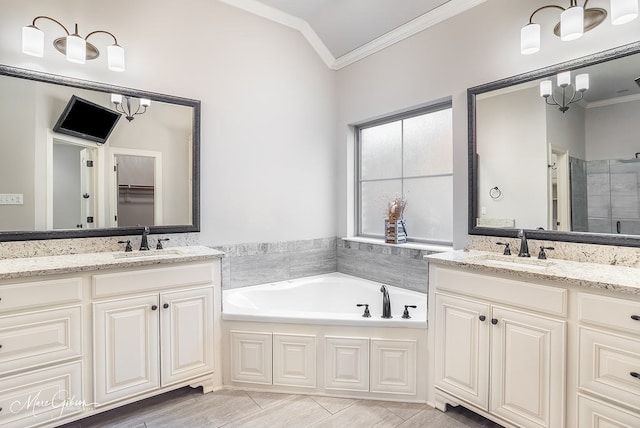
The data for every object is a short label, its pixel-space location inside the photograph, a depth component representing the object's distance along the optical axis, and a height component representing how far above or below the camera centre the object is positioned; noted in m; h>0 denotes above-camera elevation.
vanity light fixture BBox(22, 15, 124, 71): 2.02 +1.07
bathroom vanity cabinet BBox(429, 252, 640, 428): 1.42 -0.63
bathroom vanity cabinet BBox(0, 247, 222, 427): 1.68 -0.67
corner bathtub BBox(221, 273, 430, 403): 2.12 -0.90
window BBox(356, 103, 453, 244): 2.85 +0.39
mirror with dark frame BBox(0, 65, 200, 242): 2.08 +0.38
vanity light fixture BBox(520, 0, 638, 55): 1.67 +1.04
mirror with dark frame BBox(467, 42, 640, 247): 1.84 +0.37
